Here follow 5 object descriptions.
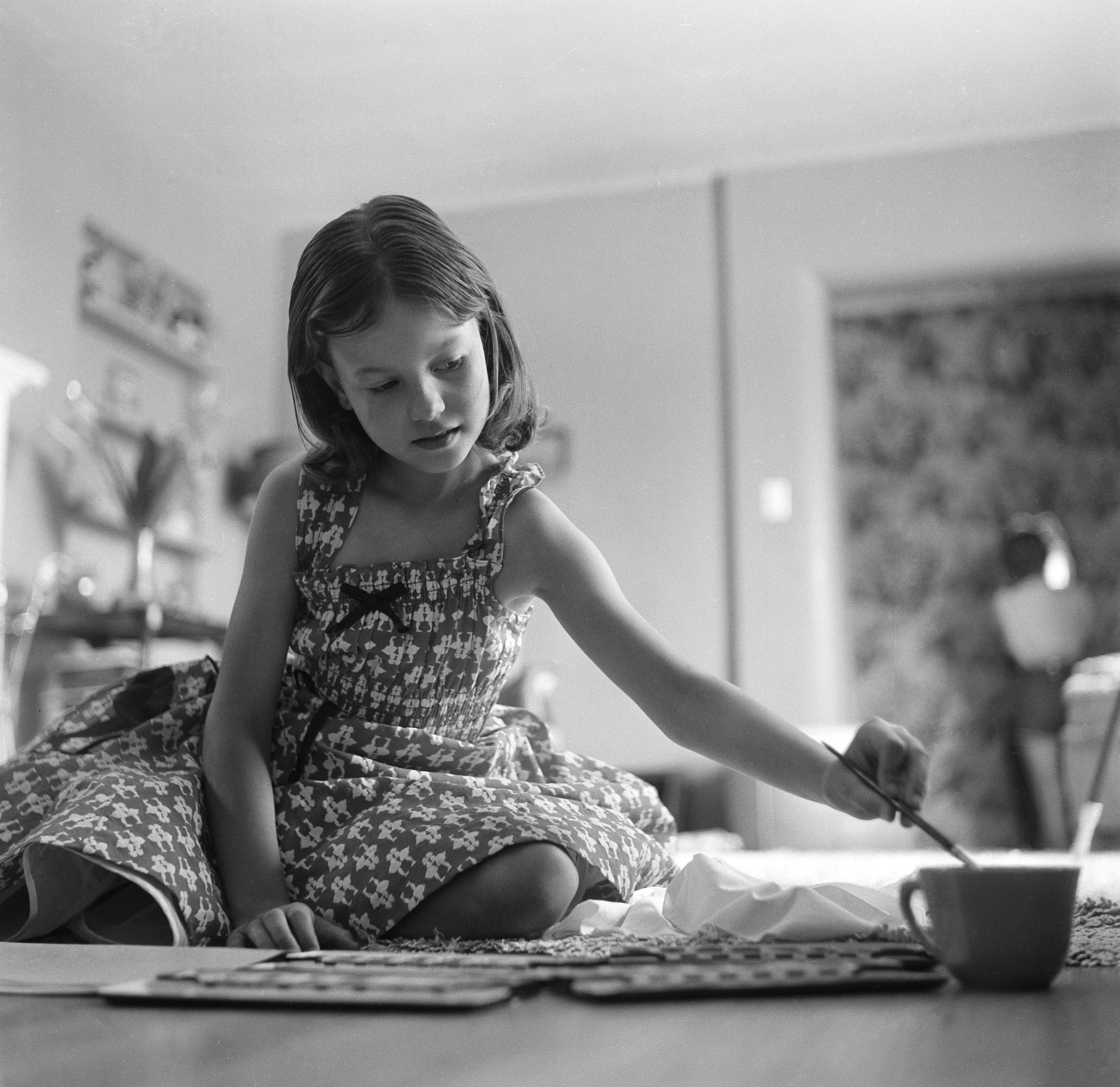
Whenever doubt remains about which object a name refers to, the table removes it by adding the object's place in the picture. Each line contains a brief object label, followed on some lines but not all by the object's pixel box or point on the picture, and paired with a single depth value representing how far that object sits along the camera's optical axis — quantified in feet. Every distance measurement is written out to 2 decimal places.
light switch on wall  10.27
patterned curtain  11.79
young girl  2.64
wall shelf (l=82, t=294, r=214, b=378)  7.64
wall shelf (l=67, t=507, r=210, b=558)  7.84
